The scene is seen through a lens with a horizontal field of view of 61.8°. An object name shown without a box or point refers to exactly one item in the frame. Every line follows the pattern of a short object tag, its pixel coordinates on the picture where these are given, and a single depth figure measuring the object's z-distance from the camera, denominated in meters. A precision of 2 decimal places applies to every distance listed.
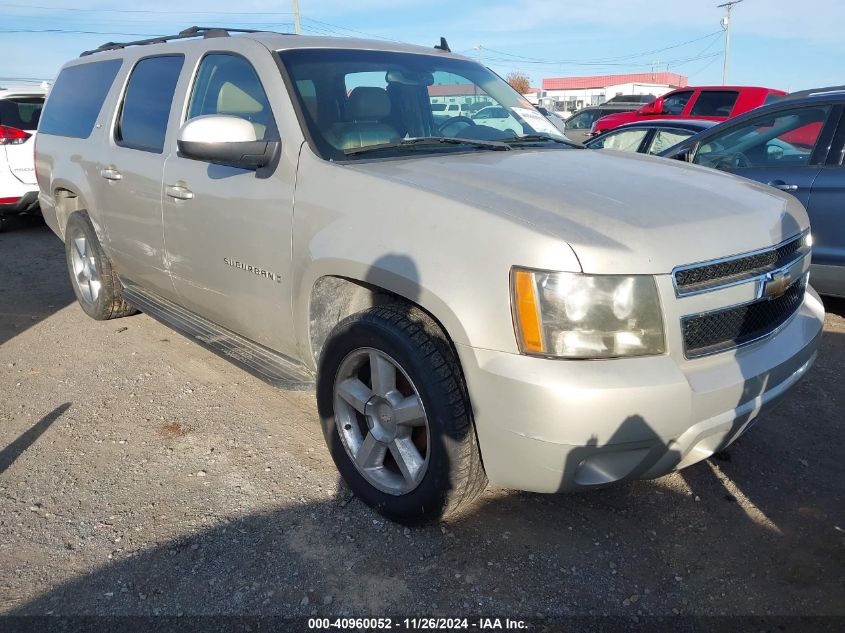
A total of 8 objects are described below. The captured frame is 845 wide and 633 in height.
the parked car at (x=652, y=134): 7.43
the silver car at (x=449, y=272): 2.17
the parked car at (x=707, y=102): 12.13
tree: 73.75
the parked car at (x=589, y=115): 20.23
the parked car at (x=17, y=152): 8.32
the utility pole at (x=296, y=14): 34.47
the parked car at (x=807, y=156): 4.73
